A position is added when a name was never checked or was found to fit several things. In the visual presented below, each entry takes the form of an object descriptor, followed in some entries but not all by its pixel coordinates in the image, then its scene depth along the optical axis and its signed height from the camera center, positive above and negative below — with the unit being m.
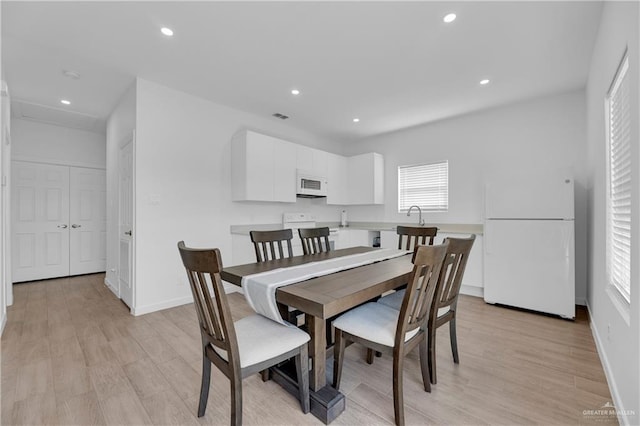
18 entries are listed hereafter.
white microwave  4.38 +0.45
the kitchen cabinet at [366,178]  4.92 +0.62
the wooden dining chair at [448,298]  1.73 -0.59
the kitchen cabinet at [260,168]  3.70 +0.62
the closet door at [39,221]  4.45 -0.14
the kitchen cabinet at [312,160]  4.43 +0.86
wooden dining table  1.33 -0.41
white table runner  1.51 -0.39
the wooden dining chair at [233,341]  1.24 -0.64
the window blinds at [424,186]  4.46 +0.43
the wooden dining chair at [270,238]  2.36 -0.23
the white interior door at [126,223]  3.25 -0.14
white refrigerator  2.93 -0.34
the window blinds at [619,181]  1.60 +0.20
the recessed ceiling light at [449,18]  2.04 +1.44
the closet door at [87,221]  4.98 -0.16
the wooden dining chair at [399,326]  1.40 -0.64
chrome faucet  4.59 -0.09
